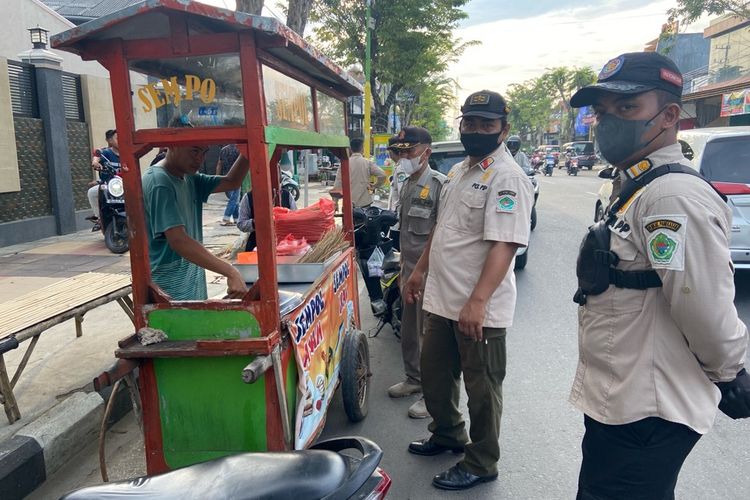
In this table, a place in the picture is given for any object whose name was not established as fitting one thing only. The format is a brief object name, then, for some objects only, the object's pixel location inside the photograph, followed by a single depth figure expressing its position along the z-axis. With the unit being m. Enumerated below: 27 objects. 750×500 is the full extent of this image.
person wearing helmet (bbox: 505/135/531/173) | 8.12
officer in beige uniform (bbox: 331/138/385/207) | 7.69
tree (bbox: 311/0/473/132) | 17.98
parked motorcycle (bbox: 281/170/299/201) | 8.61
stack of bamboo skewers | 3.36
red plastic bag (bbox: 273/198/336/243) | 3.93
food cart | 2.11
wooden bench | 3.10
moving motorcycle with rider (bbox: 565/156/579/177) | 32.00
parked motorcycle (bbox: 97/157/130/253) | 7.48
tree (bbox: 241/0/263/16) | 7.29
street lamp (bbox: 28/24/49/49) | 8.48
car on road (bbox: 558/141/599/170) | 35.09
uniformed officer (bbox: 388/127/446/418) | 3.75
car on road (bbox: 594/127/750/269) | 5.70
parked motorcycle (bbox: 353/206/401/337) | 4.87
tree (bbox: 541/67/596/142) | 49.88
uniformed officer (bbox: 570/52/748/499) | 1.45
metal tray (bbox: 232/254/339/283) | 3.15
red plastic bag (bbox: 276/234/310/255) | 3.49
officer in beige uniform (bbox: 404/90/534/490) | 2.48
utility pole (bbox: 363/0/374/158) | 13.60
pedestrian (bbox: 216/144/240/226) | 6.64
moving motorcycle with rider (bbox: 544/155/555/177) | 29.92
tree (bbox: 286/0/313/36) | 8.26
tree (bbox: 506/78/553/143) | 63.28
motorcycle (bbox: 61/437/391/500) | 1.39
